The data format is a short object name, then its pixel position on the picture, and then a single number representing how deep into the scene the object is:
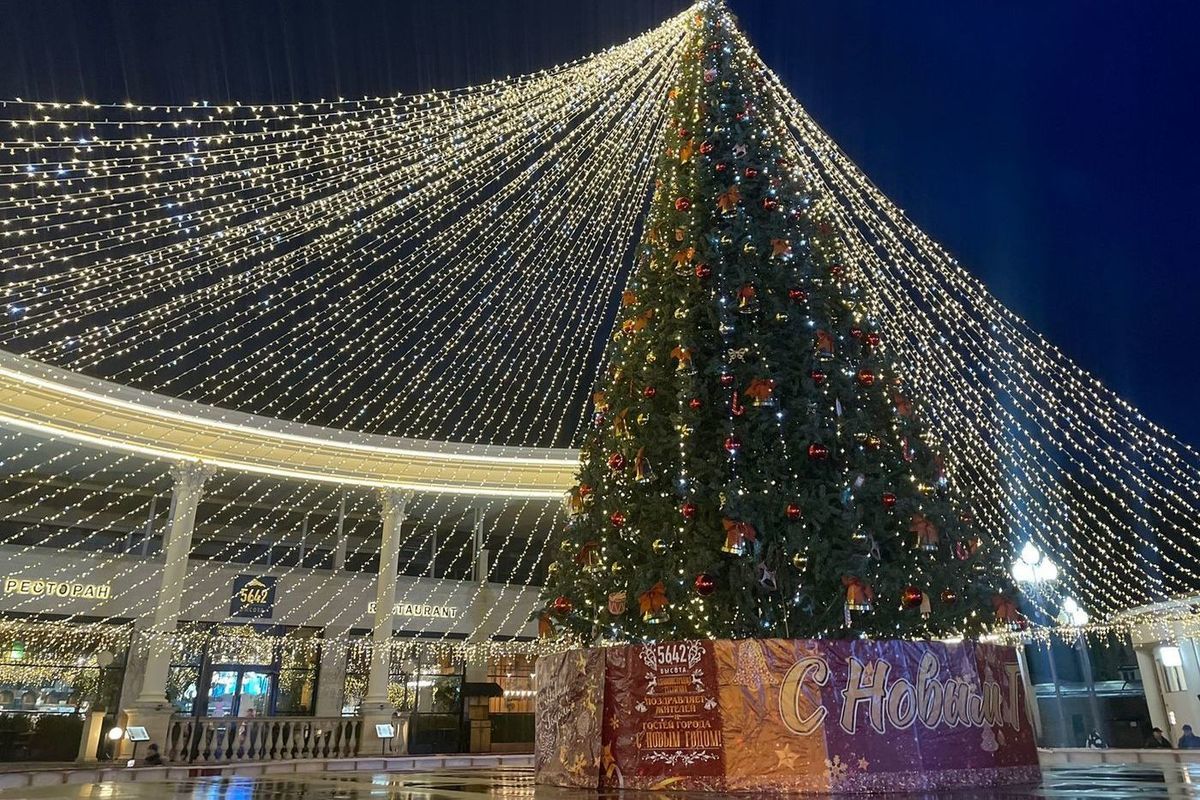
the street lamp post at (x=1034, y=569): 21.97
